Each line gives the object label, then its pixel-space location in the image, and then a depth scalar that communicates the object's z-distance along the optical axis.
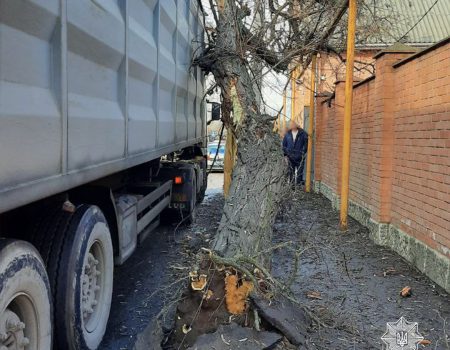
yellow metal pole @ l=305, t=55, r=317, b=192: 11.27
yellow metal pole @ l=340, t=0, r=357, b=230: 7.77
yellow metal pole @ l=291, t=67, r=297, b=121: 13.94
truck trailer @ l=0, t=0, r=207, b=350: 2.24
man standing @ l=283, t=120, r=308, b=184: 12.68
